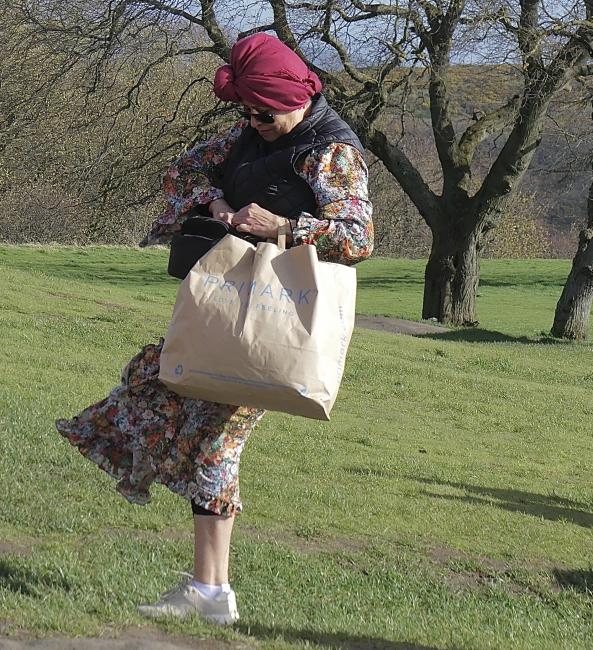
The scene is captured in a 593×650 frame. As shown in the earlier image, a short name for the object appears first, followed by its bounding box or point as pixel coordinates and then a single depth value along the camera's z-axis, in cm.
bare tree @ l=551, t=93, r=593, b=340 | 2528
